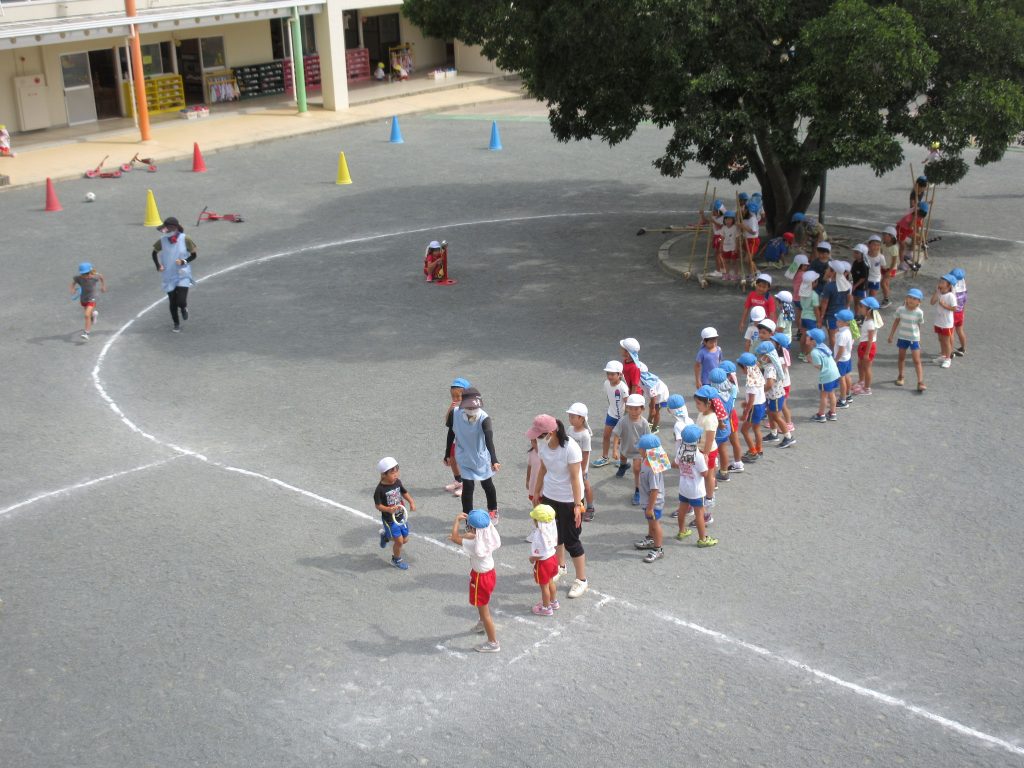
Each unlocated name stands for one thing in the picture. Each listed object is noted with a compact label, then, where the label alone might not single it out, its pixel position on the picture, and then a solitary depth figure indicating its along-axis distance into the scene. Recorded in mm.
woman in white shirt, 9969
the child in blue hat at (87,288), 16516
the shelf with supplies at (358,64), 39188
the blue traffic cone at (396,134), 30438
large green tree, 15273
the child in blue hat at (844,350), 13359
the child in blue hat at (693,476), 10492
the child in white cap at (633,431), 11445
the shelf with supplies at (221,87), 35344
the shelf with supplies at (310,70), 37406
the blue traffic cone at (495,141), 29391
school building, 28938
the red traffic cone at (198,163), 27266
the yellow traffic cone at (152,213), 22781
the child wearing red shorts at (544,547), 9398
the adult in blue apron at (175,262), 16766
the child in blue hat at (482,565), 9023
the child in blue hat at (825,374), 13156
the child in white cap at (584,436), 10602
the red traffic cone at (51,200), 23781
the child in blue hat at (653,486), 10492
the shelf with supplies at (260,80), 36406
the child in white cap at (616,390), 11922
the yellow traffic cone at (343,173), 26016
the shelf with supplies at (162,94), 33594
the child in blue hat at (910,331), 14234
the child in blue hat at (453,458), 11258
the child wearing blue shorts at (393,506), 10258
